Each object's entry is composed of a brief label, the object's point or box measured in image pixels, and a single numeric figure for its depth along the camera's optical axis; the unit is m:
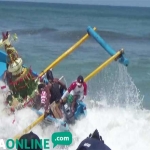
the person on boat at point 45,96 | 18.90
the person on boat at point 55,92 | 18.50
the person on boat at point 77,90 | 18.67
